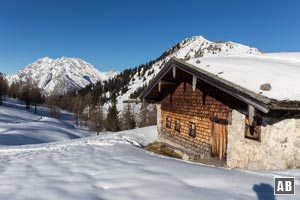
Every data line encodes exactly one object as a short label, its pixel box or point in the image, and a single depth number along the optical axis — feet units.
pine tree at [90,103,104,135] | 241.78
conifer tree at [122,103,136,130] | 224.94
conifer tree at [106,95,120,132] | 180.94
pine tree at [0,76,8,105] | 295.69
